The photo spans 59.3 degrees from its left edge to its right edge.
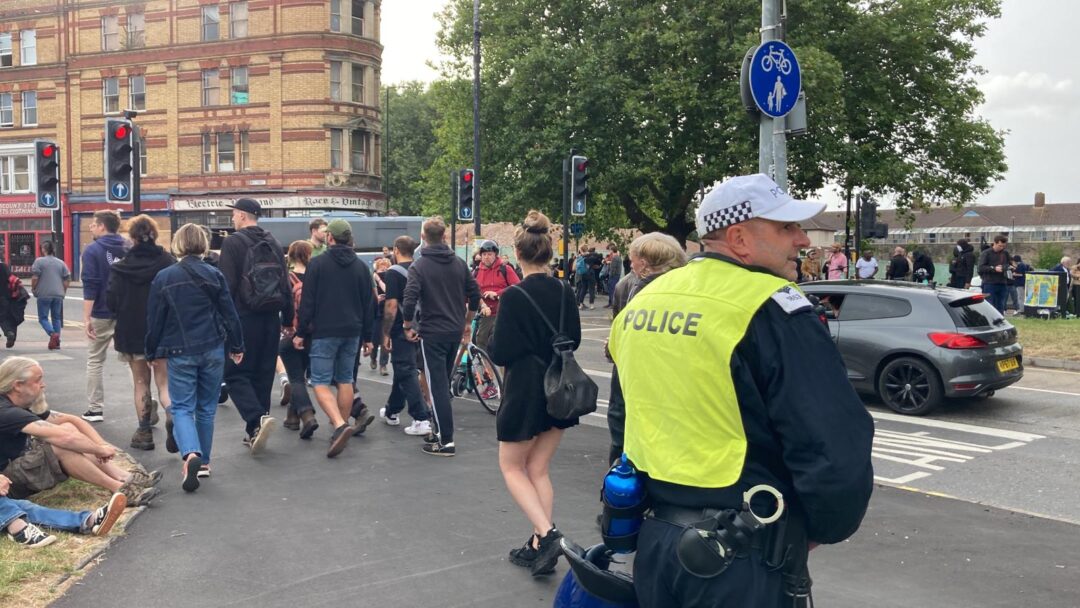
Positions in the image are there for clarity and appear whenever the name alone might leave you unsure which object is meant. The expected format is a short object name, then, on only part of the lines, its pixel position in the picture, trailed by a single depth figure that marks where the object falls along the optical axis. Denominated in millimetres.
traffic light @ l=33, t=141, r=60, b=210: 14500
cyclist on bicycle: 9297
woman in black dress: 4898
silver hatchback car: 9820
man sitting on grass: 5555
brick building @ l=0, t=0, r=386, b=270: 40719
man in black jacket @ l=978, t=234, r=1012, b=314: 18609
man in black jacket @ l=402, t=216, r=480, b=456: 7250
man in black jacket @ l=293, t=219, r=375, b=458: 7371
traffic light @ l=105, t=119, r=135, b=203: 12172
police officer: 2115
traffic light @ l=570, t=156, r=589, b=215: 18928
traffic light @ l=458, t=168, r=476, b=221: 23188
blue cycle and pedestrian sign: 9609
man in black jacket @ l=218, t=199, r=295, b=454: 7383
